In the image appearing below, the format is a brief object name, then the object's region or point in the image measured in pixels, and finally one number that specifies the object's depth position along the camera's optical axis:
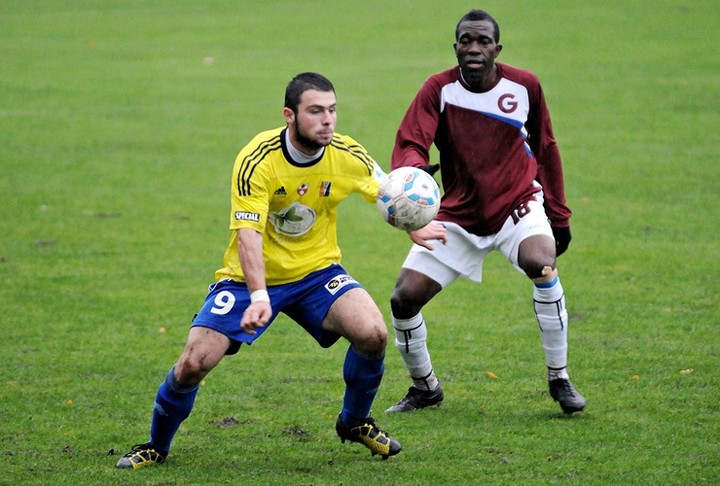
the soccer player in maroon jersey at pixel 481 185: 16.25
